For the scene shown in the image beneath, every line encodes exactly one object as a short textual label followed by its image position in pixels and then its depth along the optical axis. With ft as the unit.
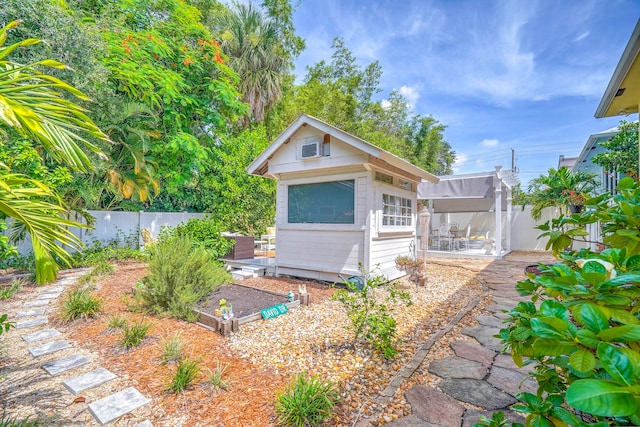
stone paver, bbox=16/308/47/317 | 15.25
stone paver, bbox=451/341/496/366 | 10.78
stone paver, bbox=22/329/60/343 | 12.38
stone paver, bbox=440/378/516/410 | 8.16
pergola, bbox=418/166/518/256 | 34.17
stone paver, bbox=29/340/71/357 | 11.12
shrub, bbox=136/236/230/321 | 15.01
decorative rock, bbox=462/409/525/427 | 7.35
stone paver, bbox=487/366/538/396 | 8.85
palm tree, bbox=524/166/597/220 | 23.75
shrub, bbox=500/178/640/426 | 2.03
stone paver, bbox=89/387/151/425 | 7.52
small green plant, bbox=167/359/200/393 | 8.52
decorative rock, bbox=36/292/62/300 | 18.35
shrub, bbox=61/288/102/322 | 14.33
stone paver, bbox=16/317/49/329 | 13.78
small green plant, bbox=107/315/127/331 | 13.03
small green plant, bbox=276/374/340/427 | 7.16
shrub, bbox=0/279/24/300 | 17.73
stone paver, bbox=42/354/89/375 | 9.83
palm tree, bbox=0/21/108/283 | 5.83
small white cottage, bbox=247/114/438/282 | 20.10
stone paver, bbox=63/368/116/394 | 8.73
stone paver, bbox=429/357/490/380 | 9.66
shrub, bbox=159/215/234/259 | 26.70
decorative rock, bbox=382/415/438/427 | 7.26
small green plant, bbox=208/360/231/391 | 8.76
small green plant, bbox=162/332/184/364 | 10.28
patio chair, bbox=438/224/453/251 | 41.19
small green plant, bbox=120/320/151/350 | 11.35
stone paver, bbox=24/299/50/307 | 16.82
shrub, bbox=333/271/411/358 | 10.66
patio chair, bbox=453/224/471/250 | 41.18
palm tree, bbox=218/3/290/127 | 44.29
